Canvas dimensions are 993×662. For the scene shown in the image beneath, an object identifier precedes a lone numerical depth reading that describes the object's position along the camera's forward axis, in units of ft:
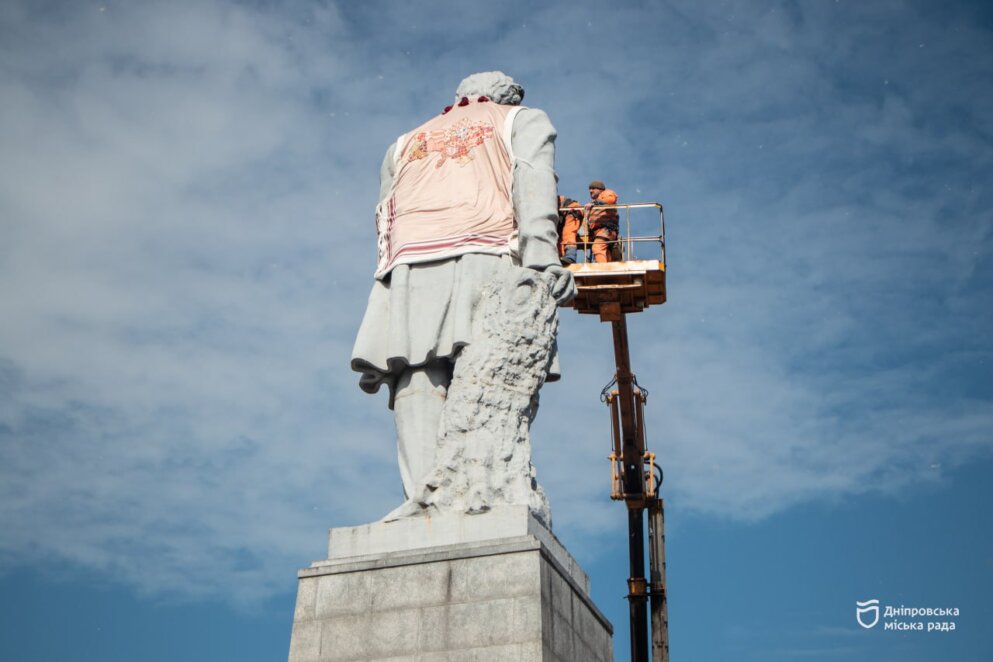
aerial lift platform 79.71
